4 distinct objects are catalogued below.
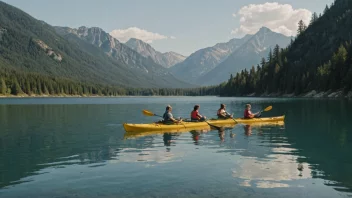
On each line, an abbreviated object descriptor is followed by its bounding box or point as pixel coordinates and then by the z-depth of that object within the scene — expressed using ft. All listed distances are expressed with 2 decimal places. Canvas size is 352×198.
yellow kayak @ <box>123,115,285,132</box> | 112.88
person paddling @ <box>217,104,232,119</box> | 133.34
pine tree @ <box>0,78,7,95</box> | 592.60
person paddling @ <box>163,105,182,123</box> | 117.29
